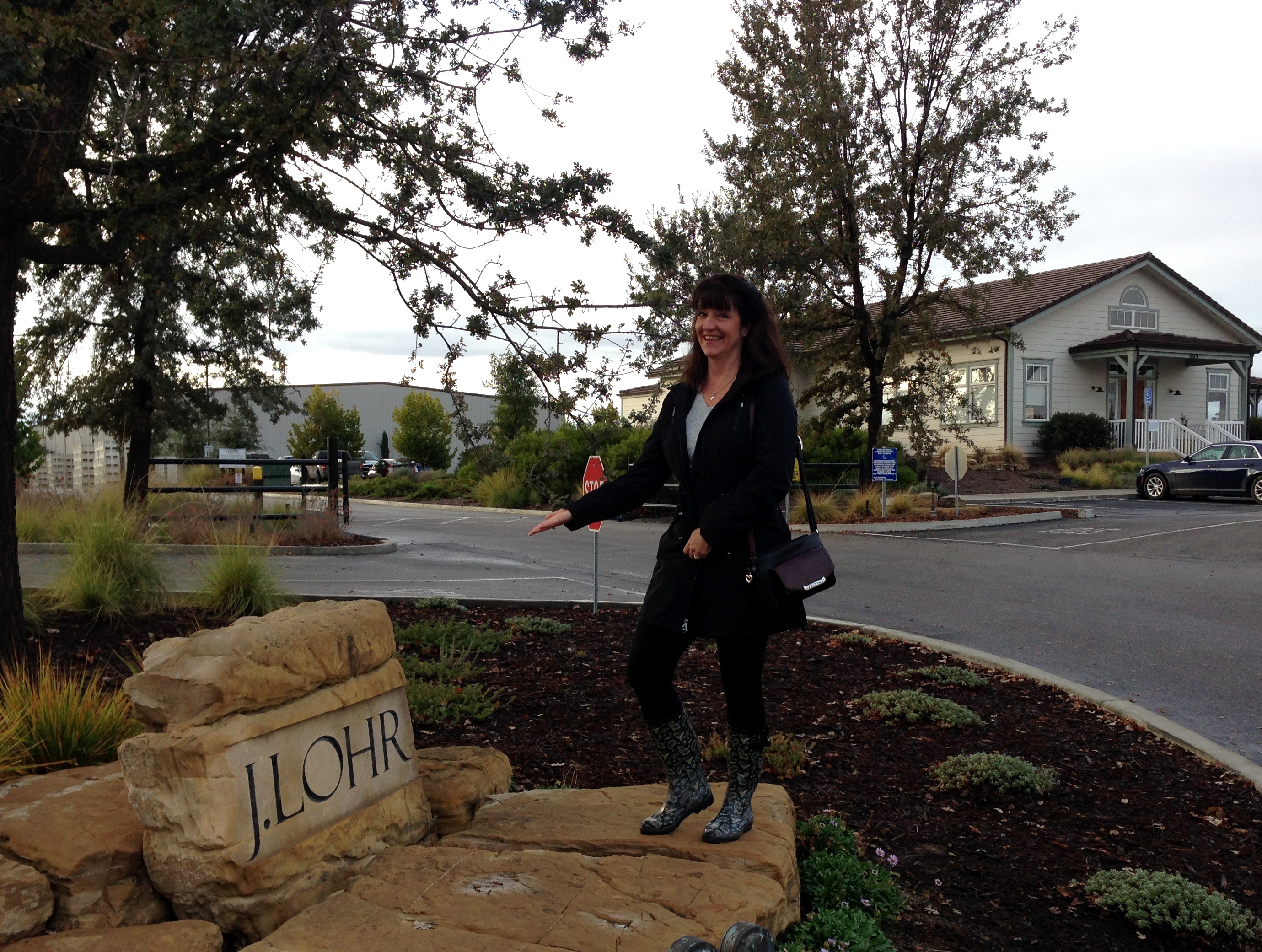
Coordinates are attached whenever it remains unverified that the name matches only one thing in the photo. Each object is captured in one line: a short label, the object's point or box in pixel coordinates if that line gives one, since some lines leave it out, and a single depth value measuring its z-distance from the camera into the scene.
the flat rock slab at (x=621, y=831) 3.33
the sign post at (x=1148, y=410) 31.83
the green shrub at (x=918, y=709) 5.50
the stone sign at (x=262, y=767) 2.91
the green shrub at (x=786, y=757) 4.72
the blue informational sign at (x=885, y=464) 19.59
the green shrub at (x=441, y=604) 8.56
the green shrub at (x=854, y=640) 7.64
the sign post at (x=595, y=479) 8.63
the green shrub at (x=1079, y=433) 31.25
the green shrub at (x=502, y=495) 27.11
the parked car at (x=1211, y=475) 23.72
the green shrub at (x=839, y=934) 3.01
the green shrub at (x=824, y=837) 3.70
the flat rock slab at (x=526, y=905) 2.76
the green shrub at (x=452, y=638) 6.96
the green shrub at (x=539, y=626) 7.72
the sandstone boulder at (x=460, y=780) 3.84
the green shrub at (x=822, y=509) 20.00
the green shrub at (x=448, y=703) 5.38
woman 3.28
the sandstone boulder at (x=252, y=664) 2.96
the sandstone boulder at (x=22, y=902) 2.69
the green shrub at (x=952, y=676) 6.31
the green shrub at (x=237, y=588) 7.74
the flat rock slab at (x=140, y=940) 2.63
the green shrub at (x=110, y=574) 7.45
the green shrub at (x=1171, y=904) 3.30
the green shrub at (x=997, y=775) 4.54
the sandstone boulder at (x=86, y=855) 2.89
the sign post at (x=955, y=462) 19.31
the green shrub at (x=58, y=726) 3.90
